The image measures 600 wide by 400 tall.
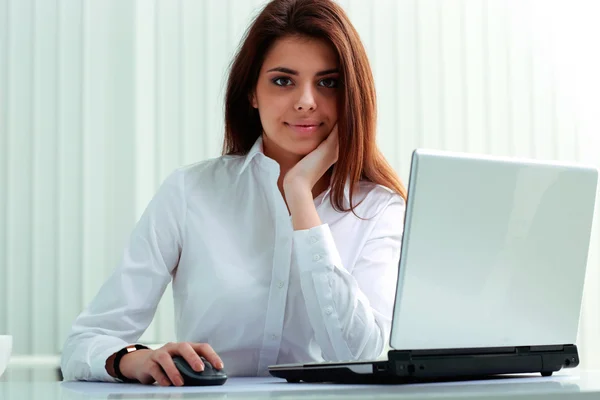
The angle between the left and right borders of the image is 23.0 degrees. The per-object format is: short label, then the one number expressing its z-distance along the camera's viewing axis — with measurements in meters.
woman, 1.80
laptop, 1.45
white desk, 1.29
